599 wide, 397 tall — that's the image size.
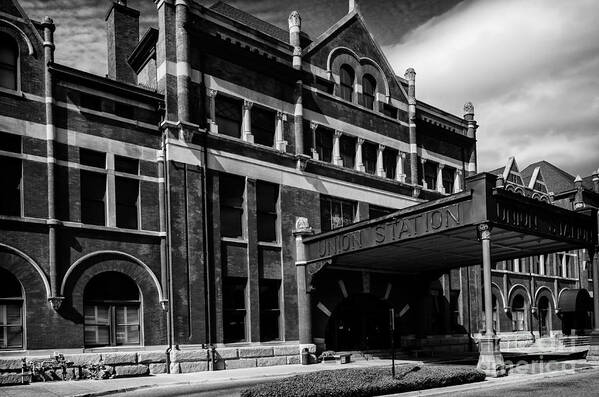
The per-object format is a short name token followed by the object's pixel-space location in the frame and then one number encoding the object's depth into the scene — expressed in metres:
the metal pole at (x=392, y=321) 16.94
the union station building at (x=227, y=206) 21.39
